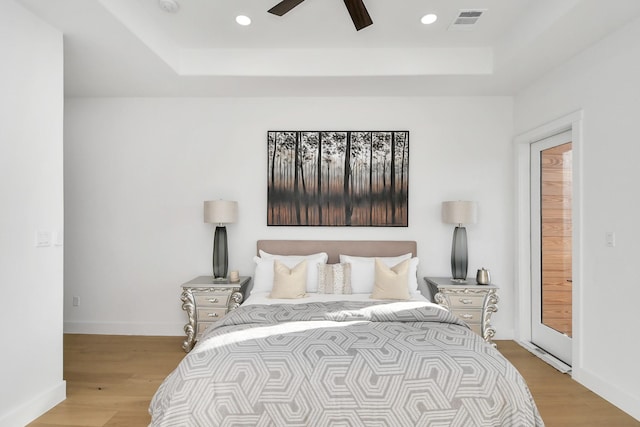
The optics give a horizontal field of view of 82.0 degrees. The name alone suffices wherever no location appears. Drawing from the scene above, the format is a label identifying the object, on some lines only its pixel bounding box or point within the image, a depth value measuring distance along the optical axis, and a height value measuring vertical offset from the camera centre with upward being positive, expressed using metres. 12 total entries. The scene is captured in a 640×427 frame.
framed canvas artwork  4.18 +0.35
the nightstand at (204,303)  3.69 -0.93
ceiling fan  2.27 +1.28
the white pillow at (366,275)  3.61 -0.63
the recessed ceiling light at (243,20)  3.02 +1.59
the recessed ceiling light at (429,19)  2.96 +1.58
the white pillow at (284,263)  3.65 -0.58
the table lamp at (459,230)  3.80 -0.20
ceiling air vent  2.91 +1.58
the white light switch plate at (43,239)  2.51 -0.20
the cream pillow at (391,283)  3.30 -0.65
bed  1.87 -0.89
